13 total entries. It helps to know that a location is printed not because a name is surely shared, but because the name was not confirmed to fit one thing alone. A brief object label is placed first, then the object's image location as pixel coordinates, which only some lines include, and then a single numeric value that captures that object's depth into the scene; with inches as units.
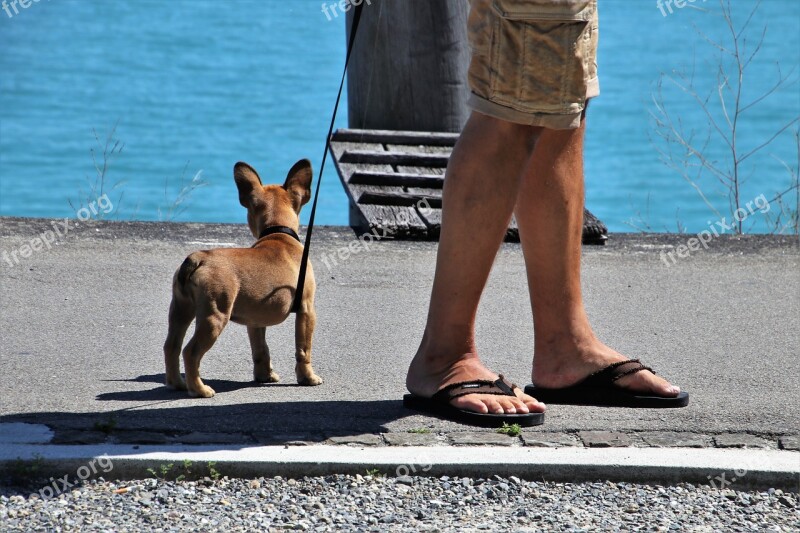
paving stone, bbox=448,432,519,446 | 231.6
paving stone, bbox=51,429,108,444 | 223.8
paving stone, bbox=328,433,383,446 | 229.6
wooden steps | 436.1
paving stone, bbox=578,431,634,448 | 233.0
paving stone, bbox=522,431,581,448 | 232.2
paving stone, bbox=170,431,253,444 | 226.7
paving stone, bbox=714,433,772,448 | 236.1
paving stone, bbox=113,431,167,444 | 225.1
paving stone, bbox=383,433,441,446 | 231.0
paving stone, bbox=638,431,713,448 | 234.5
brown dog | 257.4
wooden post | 480.4
